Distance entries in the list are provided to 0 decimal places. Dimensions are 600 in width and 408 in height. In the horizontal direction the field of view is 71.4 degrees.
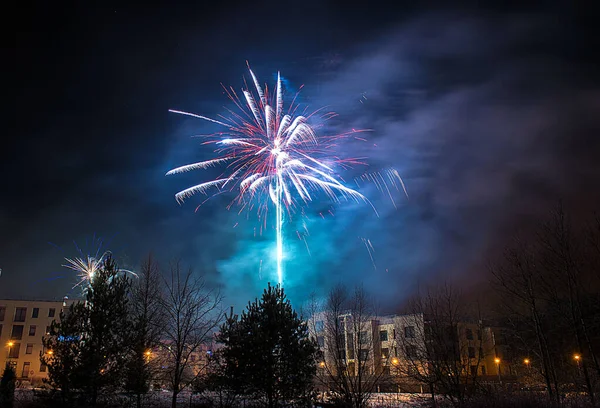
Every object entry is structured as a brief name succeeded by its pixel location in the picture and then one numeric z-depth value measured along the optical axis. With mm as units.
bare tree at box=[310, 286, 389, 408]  22156
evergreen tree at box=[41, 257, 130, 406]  21406
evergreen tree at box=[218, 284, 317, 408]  21766
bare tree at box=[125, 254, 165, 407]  24312
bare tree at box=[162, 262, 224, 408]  24953
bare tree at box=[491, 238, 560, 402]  20250
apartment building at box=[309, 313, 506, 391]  49312
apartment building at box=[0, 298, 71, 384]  64250
